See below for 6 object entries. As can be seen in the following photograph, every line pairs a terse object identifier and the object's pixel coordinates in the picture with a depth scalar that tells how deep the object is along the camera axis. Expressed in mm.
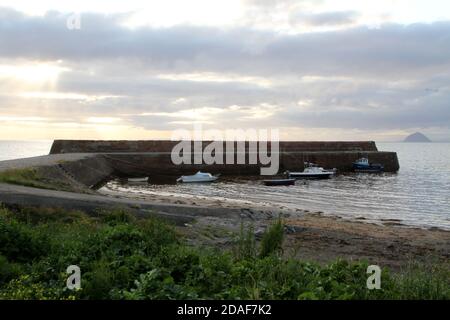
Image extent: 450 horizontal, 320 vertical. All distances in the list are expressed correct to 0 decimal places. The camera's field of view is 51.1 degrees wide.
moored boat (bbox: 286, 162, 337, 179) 47594
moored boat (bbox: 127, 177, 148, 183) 43175
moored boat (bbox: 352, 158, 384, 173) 59406
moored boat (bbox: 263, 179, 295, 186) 40572
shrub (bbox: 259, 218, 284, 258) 8625
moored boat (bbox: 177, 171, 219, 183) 43156
